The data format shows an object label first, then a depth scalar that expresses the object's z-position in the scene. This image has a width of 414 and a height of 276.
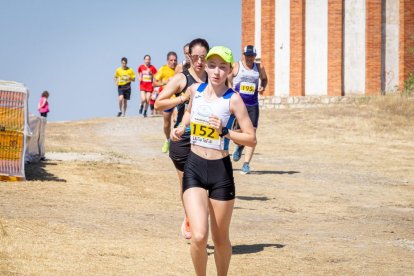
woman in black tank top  10.23
